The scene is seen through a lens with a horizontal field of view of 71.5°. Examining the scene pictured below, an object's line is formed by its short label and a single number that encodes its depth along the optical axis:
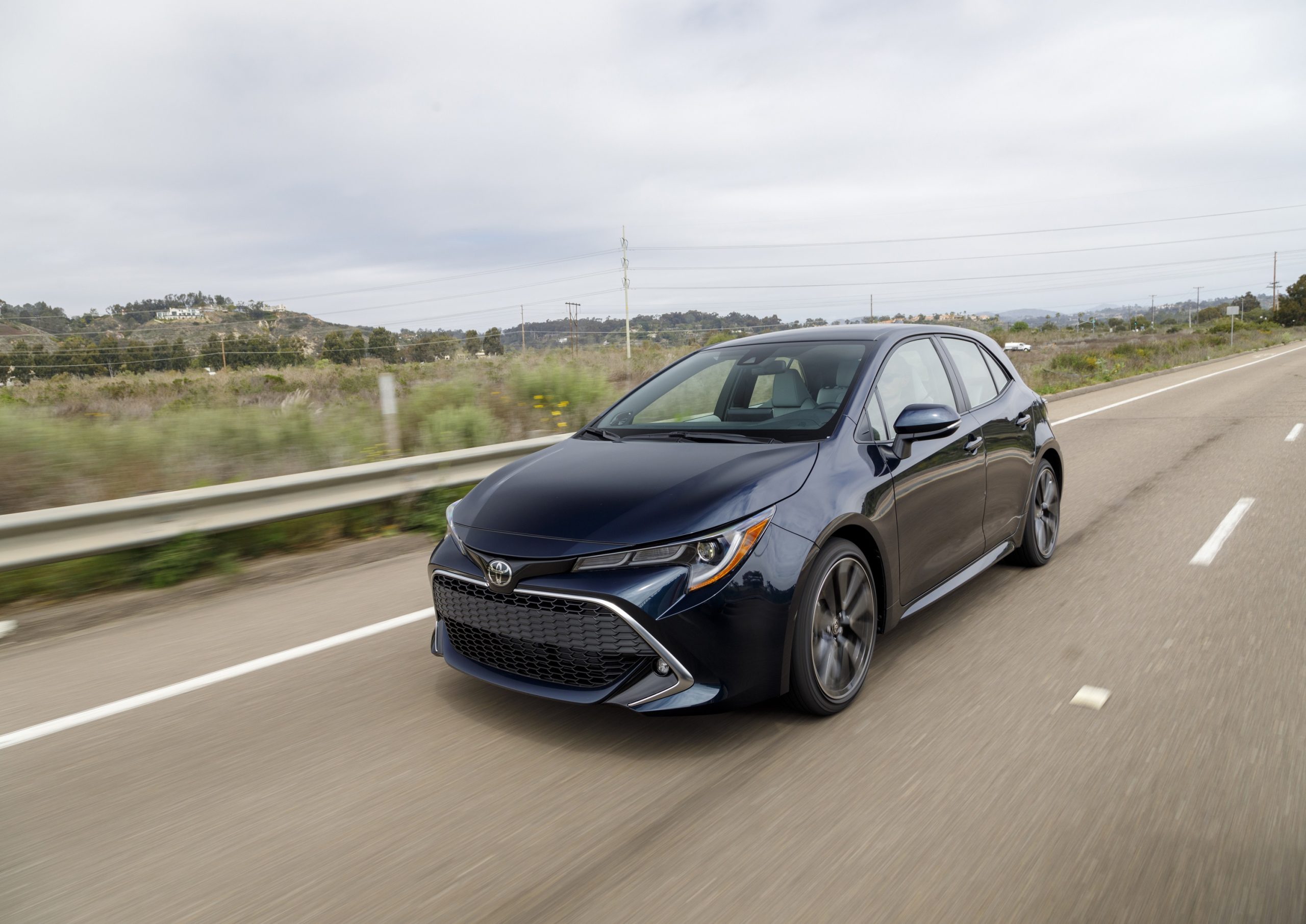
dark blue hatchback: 3.18
